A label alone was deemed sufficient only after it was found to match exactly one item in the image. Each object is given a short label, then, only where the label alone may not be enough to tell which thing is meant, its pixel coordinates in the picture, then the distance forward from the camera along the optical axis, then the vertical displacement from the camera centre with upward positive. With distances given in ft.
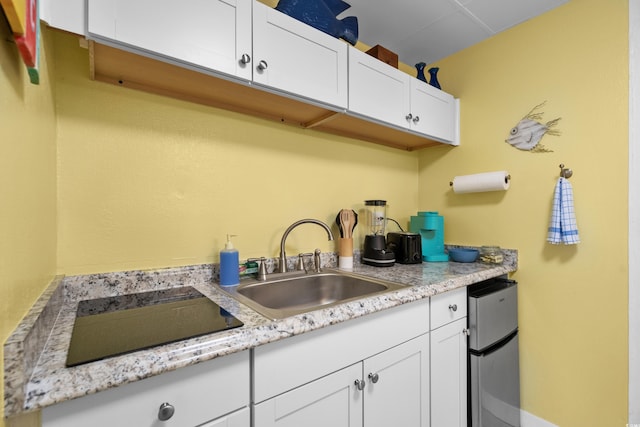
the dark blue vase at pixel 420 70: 5.98 +3.05
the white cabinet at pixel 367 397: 2.61 -1.97
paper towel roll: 5.45 +0.62
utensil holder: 5.14 -0.75
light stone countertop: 1.58 -0.97
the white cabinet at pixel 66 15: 2.45 +1.78
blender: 5.30 -0.48
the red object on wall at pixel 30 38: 1.53 +1.02
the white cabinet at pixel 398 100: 4.51 +2.08
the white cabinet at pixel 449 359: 4.00 -2.18
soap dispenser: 3.80 -0.70
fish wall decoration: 5.13 +1.51
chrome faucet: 4.58 -0.49
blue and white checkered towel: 4.61 -0.10
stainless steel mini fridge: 4.41 -2.39
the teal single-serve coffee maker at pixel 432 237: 5.95 -0.52
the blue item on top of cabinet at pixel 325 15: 4.03 +2.96
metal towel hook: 4.83 +0.69
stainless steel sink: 4.00 -1.17
